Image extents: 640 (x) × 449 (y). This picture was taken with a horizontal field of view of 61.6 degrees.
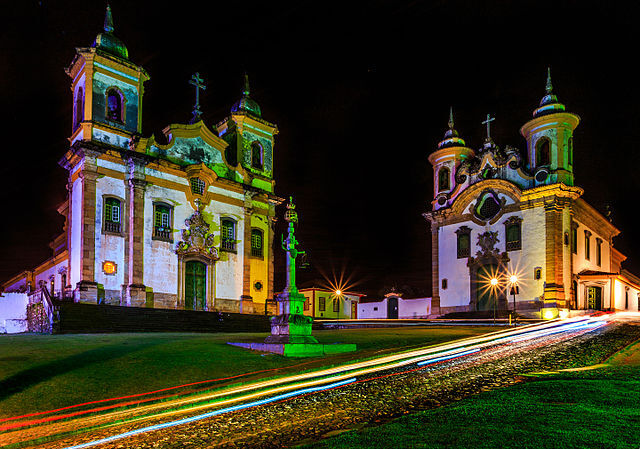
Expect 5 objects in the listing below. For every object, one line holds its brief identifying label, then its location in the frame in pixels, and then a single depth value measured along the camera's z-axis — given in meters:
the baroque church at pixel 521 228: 33.66
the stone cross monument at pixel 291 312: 14.82
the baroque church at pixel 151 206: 26.34
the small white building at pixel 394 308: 40.88
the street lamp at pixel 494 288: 34.37
